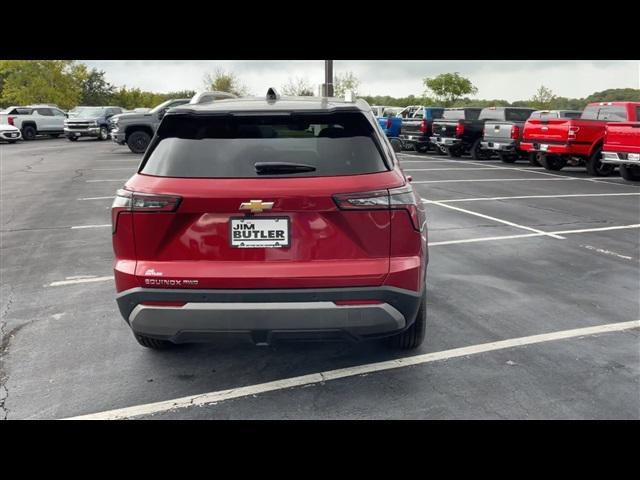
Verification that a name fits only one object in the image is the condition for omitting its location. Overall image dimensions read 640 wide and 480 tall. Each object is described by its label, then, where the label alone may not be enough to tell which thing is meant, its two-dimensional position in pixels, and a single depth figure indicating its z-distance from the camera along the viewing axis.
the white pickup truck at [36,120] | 35.72
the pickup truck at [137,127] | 23.12
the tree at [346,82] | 61.62
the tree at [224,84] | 67.06
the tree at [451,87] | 65.31
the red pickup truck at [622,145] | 14.08
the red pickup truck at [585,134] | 16.39
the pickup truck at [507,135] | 19.36
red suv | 3.30
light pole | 19.05
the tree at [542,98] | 55.59
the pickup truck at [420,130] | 24.58
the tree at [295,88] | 60.22
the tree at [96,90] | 71.69
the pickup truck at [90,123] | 33.88
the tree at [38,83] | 59.91
